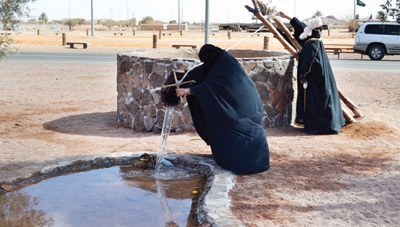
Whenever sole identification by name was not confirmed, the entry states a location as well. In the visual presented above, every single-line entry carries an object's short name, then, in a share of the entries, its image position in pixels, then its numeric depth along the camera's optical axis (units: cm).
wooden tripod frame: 1080
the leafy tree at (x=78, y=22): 11281
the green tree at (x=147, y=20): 11618
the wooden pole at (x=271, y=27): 1079
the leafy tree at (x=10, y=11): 1101
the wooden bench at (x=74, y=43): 3536
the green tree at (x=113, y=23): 11929
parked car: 2889
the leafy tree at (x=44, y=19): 11576
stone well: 1025
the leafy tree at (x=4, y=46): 1109
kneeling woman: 732
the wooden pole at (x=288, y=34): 1082
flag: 1296
